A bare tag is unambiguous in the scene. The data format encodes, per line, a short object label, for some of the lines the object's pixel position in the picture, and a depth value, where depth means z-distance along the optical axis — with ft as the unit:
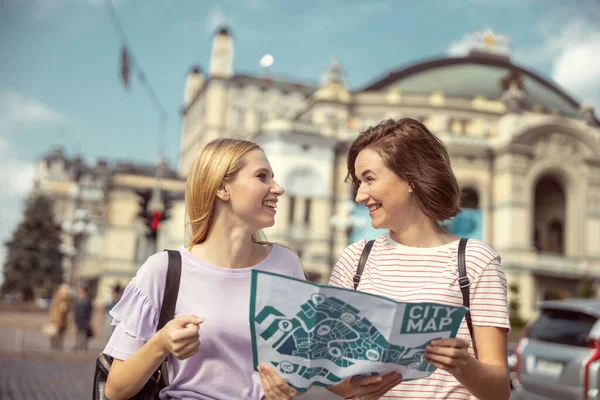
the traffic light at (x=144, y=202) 51.30
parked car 23.25
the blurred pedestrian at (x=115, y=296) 57.77
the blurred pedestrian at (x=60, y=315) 58.18
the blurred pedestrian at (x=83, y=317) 57.36
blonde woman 7.75
